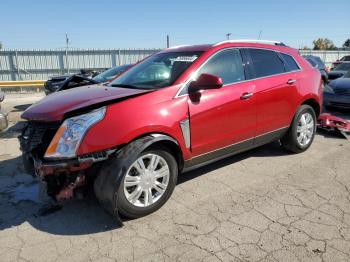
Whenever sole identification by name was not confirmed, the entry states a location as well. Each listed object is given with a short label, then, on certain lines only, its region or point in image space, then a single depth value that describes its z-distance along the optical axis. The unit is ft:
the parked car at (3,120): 21.46
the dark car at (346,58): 62.15
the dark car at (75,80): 17.24
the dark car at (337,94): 26.96
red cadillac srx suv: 10.11
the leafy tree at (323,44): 278.67
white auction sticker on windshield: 13.02
